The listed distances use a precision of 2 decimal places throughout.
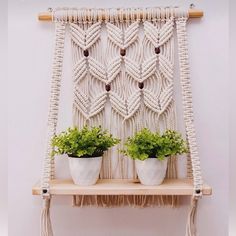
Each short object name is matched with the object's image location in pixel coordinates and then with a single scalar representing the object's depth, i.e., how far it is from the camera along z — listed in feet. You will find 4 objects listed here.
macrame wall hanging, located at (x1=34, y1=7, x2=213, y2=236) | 4.39
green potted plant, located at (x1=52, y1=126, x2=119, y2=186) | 4.02
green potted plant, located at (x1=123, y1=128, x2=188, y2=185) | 4.03
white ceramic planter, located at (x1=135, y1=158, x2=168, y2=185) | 4.05
